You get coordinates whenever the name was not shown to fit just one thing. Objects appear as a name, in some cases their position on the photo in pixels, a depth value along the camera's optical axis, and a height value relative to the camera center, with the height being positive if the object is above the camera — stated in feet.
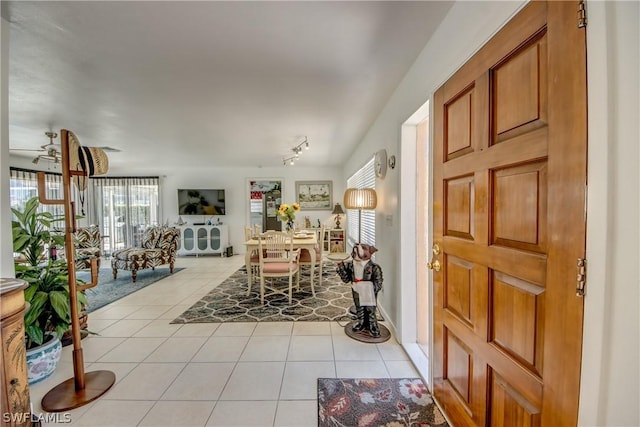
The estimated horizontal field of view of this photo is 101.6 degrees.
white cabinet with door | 22.62 -2.81
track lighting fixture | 14.20 +3.44
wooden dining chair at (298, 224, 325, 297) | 13.46 -2.66
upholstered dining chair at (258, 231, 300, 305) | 11.17 -2.27
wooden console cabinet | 3.94 -2.35
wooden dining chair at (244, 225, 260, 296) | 12.27 -2.54
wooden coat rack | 5.44 -3.02
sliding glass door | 22.65 +0.02
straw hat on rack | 5.67 +1.11
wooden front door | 2.54 -0.23
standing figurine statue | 8.01 -2.39
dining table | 11.95 -1.85
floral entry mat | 5.03 -4.15
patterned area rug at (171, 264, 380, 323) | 9.78 -4.15
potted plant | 6.30 -2.10
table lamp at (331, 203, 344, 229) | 19.13 -0.35
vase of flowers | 14.07 -0.36
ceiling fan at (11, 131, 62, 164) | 11.23 +3.23
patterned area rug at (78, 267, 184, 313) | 11.98 -4.17
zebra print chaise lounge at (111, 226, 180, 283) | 15.11 -2.70
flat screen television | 22.91 +0.49
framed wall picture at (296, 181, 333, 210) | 23.68 +1.11
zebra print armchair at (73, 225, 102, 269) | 14.58 -2.21
